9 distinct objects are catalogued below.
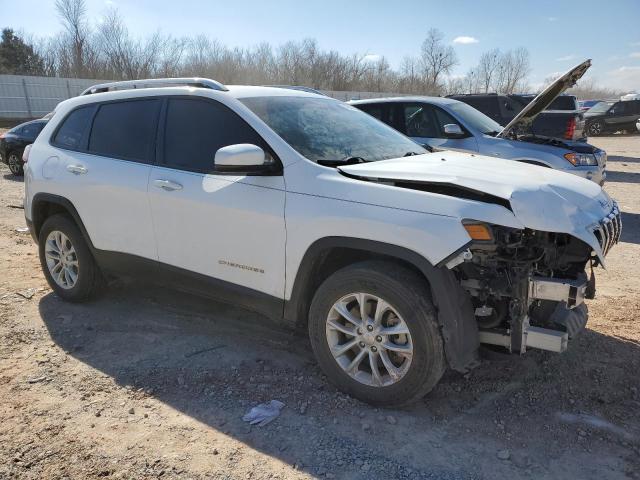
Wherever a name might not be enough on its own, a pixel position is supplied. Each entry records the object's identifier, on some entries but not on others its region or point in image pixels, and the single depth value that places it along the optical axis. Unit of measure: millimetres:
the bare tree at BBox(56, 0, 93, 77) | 51250
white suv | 2812
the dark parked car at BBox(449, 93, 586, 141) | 12078
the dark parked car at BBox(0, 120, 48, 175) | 13234
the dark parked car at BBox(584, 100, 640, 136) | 28641
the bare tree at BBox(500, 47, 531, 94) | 87812
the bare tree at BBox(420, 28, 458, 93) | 74125
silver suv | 7871
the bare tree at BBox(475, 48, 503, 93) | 84894
